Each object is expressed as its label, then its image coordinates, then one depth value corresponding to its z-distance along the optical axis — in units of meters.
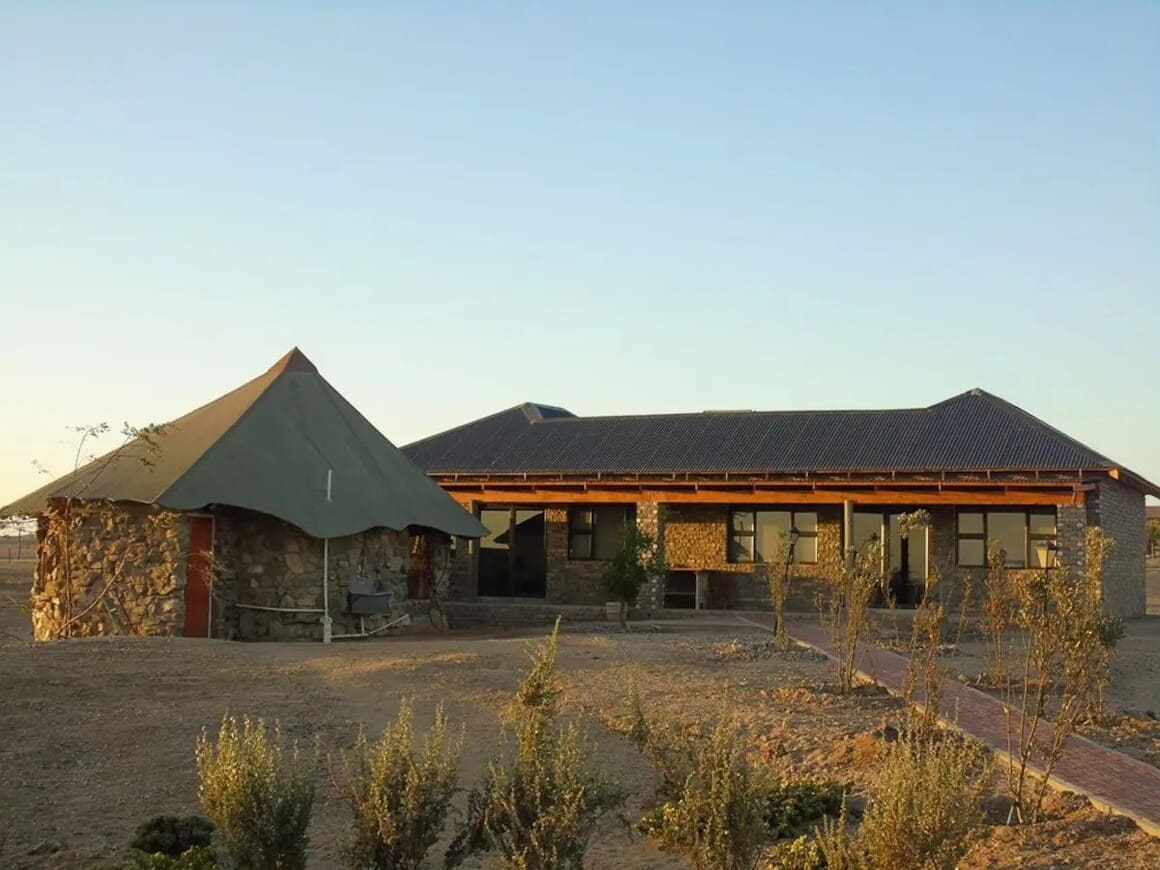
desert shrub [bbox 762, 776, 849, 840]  7.45
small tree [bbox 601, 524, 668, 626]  21.20
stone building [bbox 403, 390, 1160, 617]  22.98
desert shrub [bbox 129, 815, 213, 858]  6.68
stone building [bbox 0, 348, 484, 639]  17.45
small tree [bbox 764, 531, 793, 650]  16.08
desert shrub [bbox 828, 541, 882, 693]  12.20
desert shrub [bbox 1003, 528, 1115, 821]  7.81
